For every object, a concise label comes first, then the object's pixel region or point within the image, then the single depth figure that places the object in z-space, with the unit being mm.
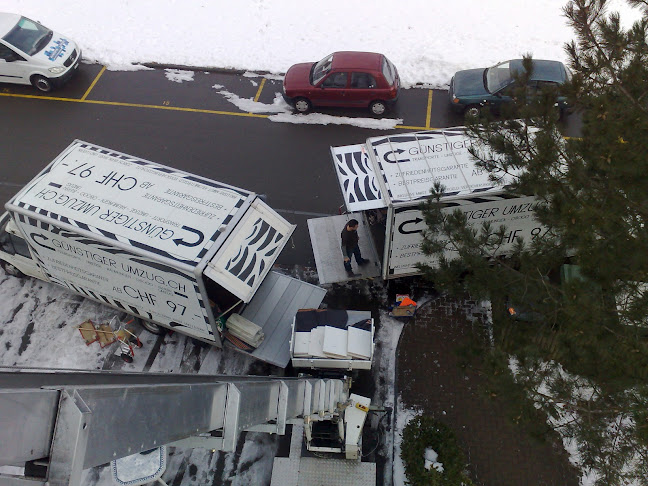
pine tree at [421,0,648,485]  6379
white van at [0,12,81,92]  16344
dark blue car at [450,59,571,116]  15328
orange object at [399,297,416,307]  11703
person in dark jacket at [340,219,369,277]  11453
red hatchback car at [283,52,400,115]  15578
